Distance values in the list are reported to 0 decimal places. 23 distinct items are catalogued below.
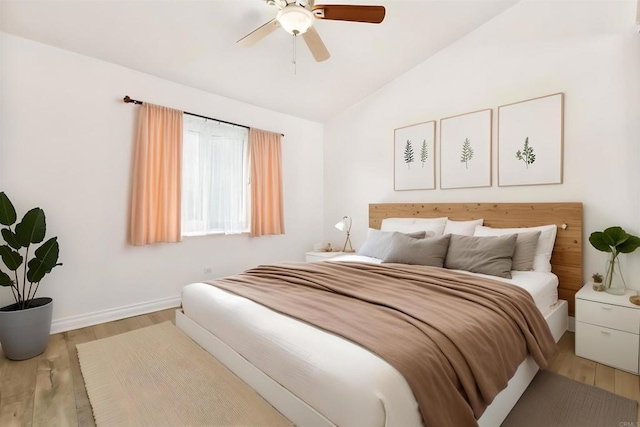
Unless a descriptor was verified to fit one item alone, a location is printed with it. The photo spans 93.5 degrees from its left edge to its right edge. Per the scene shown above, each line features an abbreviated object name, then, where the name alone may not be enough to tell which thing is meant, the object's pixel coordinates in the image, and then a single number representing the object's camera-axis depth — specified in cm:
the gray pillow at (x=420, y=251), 266
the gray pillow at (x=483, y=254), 236
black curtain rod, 291
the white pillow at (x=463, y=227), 302
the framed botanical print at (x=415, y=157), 356
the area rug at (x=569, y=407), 153
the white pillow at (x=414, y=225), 322
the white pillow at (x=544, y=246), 255
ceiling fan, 201
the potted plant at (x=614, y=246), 221
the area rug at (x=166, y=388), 141
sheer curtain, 344
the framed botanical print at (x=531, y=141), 271
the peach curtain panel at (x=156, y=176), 299
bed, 103
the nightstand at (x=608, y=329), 198
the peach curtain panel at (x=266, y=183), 391
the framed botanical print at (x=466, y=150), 313
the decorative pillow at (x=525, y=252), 253
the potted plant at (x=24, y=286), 210
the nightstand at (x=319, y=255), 396
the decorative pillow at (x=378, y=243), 307
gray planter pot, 209
